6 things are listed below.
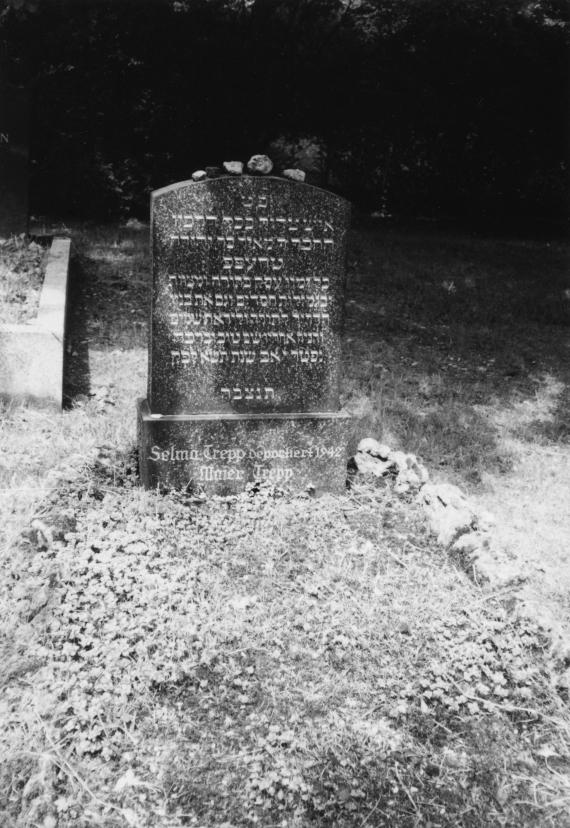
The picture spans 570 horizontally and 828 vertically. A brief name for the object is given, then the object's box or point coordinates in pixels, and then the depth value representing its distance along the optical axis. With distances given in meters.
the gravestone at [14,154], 10.48
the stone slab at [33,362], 5.64
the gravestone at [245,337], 4.31
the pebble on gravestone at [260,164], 4.31
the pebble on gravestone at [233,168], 4.23
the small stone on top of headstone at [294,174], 4.35
